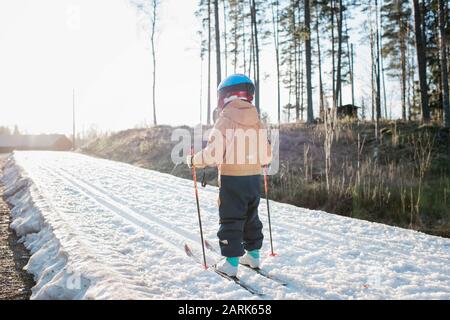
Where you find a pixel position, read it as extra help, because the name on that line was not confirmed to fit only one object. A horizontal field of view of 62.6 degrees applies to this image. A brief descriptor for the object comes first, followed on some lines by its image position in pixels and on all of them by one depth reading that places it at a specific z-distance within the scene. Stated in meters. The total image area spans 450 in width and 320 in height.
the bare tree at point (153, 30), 31.47
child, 3.63
